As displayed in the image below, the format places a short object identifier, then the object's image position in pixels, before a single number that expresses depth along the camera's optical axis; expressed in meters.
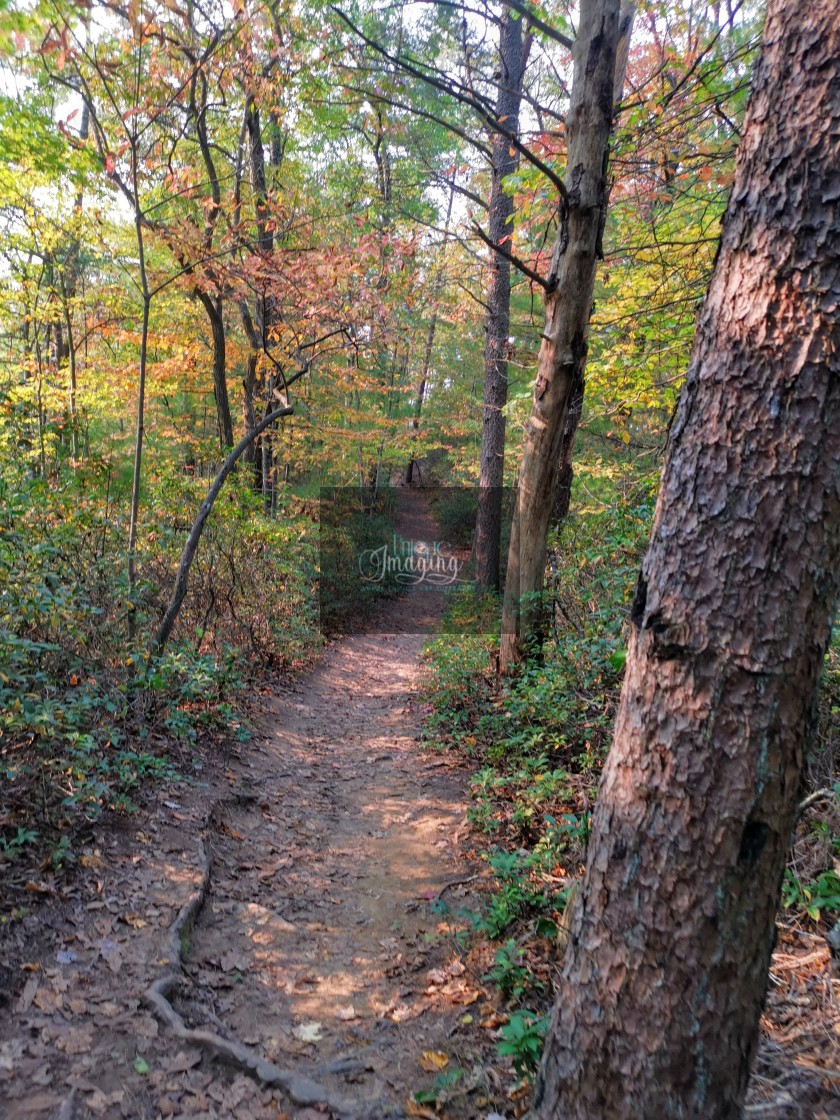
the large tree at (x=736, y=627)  1.57
